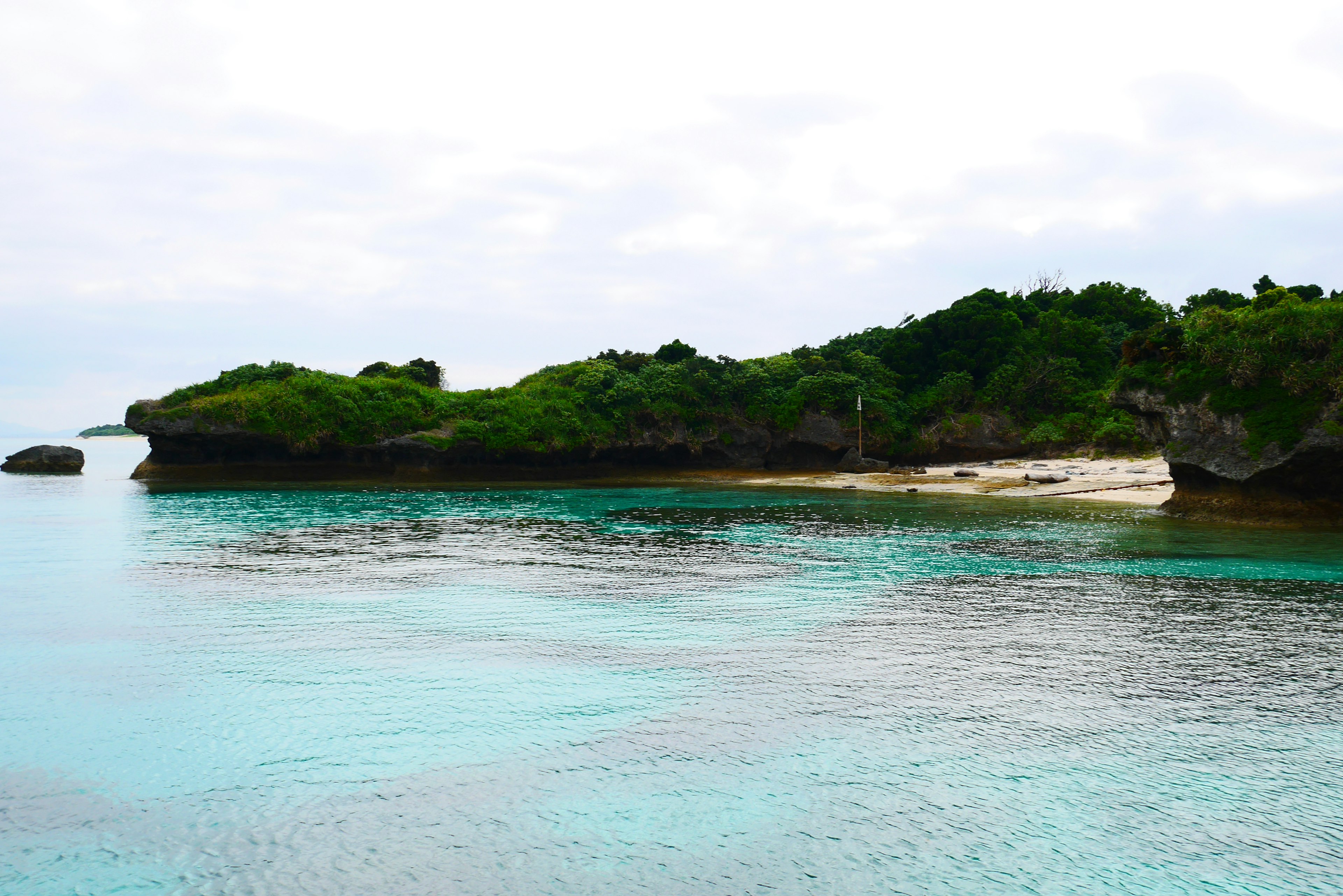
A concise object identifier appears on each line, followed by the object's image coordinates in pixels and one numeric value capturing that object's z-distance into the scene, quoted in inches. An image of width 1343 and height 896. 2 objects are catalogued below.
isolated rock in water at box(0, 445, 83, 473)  2337.6
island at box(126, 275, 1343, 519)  1999.3
